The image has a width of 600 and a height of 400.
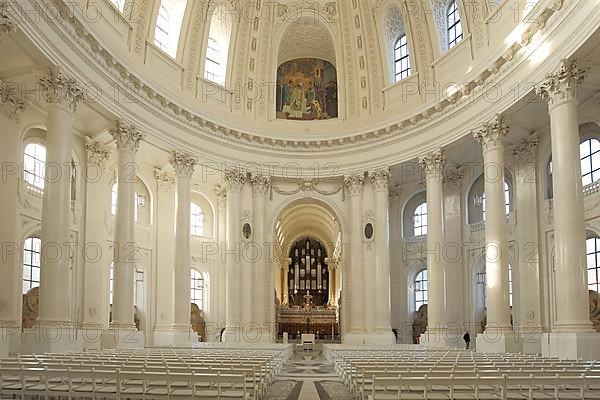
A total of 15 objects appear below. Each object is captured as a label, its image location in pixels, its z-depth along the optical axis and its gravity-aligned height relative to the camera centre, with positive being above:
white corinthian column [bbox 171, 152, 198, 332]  32.16 +1.95
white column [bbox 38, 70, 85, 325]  21.94 +3.00
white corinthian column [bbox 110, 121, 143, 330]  27.55 +2.60
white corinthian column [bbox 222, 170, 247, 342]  36.03 +2.02
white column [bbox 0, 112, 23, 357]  24.47 +2.51
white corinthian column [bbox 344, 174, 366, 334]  37.03 +1.68
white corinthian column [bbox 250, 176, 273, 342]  37.16 +1.69
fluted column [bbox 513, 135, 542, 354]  29.83 +2.36
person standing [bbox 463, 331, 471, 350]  33.75 -2.35
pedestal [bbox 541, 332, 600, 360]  20.09 -1.64
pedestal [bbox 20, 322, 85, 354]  21.11 -1.38
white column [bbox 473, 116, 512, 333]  26.89 +2.43
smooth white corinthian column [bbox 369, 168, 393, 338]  36.03 +2.16
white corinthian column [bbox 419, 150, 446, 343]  31.98 +2.28
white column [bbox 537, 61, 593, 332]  20.88 +2.73
